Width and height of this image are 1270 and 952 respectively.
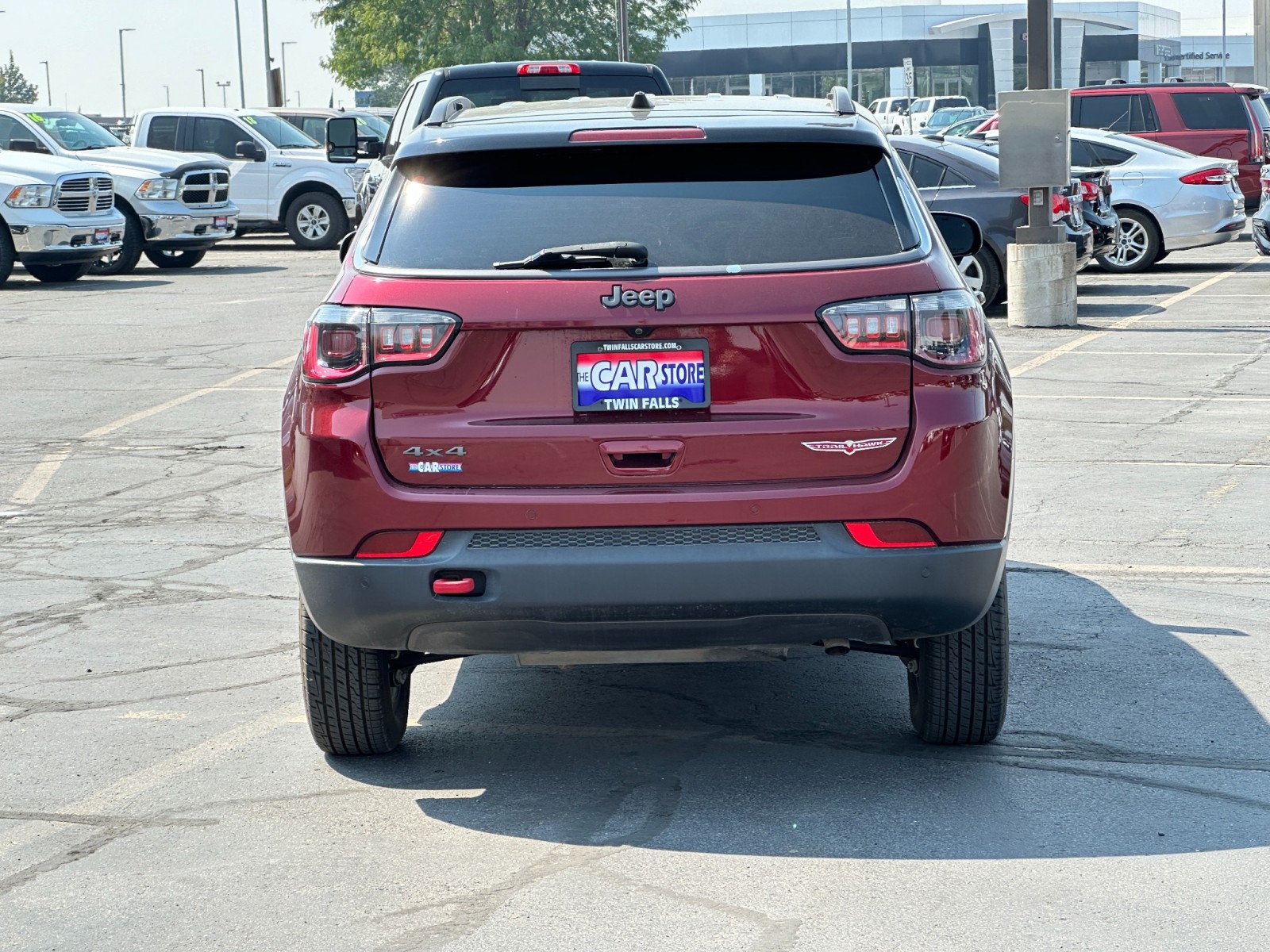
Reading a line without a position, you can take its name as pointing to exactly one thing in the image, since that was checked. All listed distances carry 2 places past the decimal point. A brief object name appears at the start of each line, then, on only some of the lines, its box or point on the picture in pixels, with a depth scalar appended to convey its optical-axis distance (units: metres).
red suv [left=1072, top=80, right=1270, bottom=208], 24.86
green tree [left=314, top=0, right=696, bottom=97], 51.66
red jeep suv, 4.08
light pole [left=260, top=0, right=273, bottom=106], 50.19
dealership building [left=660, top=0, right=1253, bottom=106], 86.00
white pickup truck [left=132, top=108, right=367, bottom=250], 25.78
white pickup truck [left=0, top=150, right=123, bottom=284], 20.28
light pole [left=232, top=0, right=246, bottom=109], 67.69
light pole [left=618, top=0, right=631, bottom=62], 31.09
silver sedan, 19.55
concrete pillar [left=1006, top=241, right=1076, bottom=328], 15.01
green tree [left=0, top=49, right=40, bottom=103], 126.42
